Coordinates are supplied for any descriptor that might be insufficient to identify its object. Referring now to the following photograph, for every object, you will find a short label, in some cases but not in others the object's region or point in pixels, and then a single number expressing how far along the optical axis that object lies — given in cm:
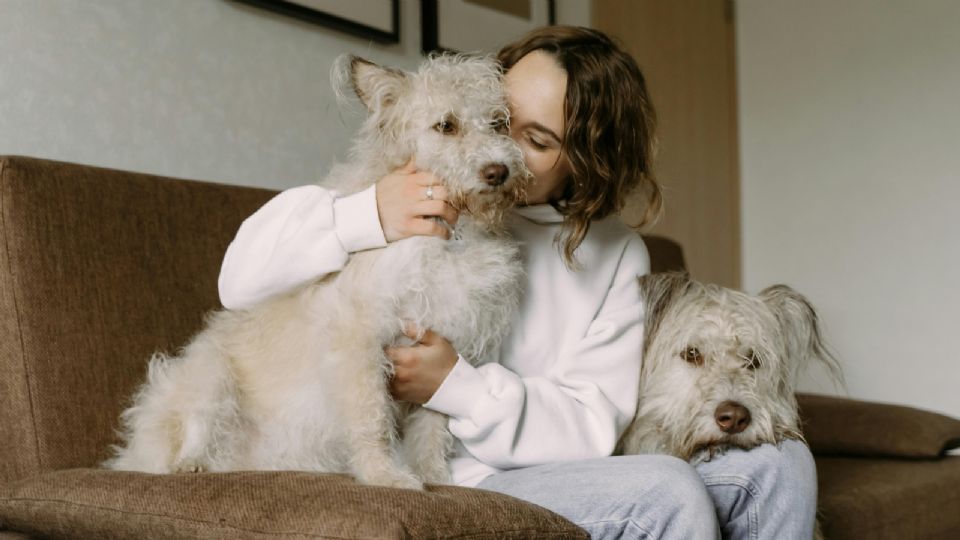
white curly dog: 176
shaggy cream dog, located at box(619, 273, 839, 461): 201
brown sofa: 140
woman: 167
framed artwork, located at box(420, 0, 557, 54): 348
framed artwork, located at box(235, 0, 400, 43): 298
